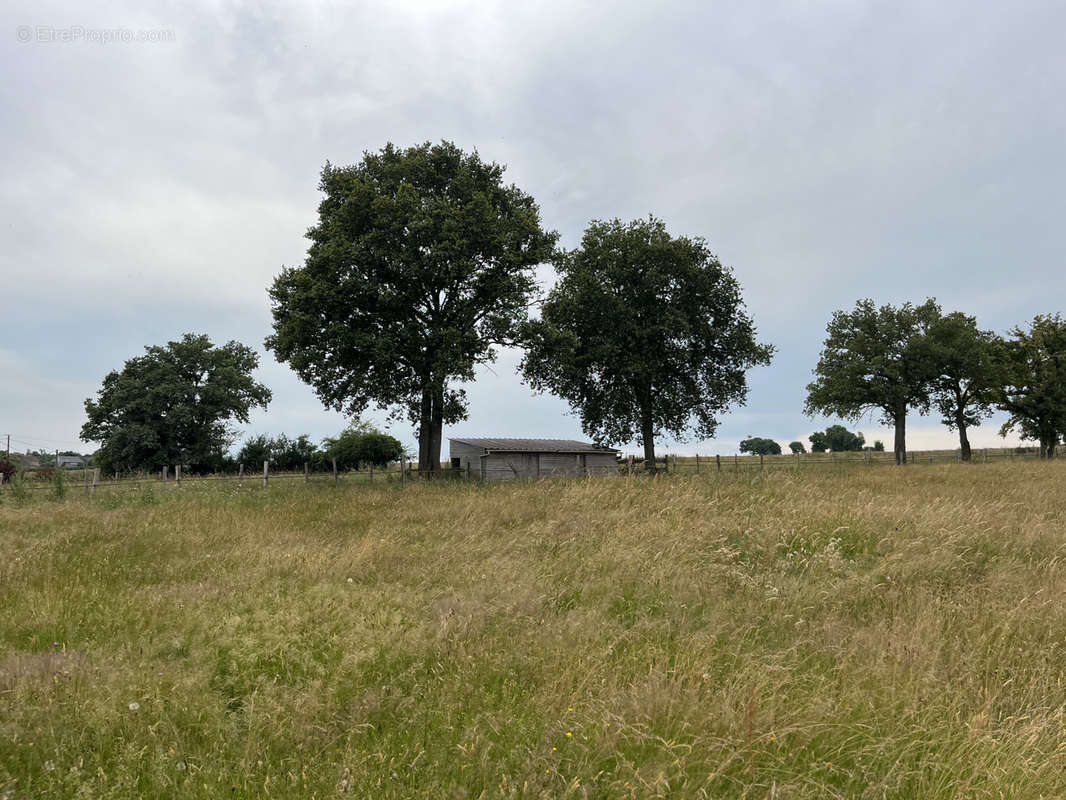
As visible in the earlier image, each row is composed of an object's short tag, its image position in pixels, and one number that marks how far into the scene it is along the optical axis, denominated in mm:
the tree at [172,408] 50781
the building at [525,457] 37438
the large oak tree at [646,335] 34156
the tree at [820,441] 146500
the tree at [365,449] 65500
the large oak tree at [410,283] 25906
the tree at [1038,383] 50469
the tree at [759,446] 143188
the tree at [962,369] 45656
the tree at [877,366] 45719
